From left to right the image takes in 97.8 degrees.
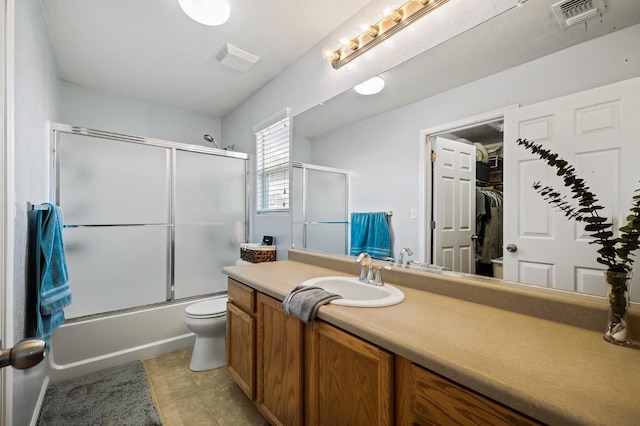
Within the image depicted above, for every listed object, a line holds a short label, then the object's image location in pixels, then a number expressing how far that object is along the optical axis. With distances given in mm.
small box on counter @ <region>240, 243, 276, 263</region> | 2387
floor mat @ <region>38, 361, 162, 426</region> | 1516
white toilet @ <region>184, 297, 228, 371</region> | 1993
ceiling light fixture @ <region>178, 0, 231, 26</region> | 1634
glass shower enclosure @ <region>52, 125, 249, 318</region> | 2076
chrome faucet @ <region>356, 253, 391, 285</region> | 1344
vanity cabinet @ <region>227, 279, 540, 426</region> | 671
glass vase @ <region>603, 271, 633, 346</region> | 746
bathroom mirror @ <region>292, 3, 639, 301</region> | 1040
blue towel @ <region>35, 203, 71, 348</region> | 1419
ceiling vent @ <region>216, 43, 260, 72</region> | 2047
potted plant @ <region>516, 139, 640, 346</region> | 744
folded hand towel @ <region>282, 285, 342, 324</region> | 1045
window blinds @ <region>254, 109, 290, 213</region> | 2312
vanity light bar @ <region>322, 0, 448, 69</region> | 1327
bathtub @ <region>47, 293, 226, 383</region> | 1924
